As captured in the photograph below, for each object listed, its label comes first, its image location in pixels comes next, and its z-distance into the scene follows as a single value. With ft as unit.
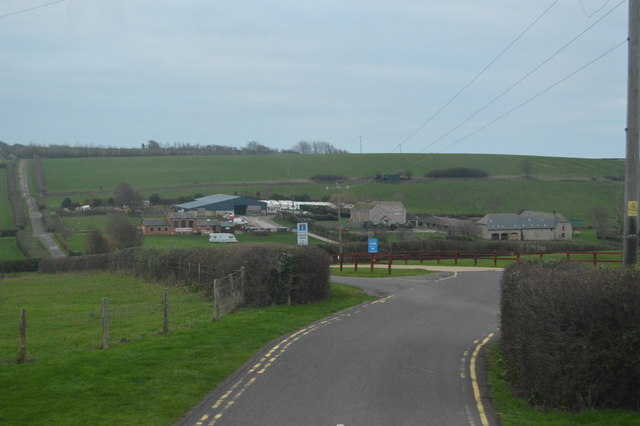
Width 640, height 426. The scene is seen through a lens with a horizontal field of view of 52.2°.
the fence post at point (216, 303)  67.77
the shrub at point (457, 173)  376.48
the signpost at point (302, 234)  98.73
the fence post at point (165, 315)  59.26
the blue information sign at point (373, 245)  139.44
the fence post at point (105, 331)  52.01
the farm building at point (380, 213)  276.21
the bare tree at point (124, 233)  213.46
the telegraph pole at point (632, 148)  45.68
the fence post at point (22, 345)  46.68
